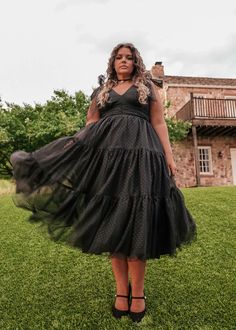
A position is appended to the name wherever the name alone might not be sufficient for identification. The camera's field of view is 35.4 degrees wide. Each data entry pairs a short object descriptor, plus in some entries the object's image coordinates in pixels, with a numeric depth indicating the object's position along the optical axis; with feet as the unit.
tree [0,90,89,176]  46.96
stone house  56.44
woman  7.59
